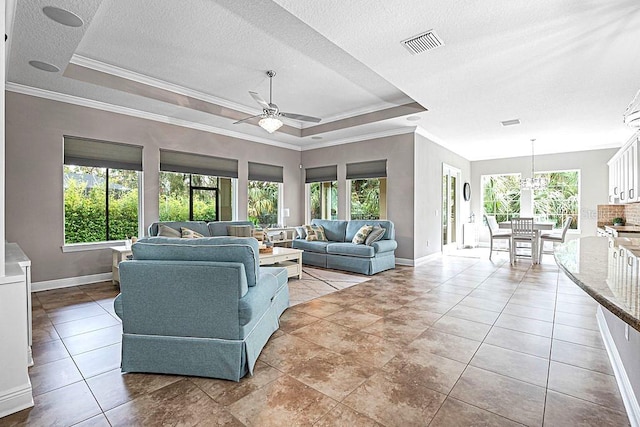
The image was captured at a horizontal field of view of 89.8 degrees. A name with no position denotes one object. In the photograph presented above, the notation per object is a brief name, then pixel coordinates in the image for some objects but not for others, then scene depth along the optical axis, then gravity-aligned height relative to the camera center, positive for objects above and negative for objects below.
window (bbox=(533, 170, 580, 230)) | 8.52 +0.40
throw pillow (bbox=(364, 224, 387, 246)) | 5.81 -0.41
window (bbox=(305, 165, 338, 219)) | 7.88 +0.53
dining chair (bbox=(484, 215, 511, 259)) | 7.10 -0.45
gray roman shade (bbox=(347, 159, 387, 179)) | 6.91 +0.96
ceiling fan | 4.31 +1.33
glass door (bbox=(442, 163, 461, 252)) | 8.12 +0.18
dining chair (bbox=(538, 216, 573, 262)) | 6.70 -0.53
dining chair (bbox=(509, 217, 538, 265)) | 6.64 -0.45
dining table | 6.68 -0.32
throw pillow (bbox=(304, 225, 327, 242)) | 6.71 -0.44
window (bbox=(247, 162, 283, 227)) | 7.29 +0.45
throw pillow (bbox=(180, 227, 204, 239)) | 5.15 -0.34
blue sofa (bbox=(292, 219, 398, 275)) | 5.64 -0.70
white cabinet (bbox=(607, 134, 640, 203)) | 5.20 +0.72
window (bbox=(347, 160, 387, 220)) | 7.13 +0.51
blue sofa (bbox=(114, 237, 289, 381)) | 2.19 -0.67
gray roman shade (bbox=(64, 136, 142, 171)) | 4.79 +0.92
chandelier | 7.65 +0.72
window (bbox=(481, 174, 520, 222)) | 9.47 +0.52
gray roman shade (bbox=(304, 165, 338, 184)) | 7.75 +0.95
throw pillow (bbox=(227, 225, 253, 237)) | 6.00 -0.35
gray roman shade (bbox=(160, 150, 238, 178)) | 5.82 +0.94
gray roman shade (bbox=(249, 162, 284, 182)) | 7.23 +0.93
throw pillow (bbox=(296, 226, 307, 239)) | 6.88 -0.44
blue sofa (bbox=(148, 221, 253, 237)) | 5.22 -0.25
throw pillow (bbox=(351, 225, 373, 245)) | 5.95 -0.42
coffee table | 4.66 -0.71
